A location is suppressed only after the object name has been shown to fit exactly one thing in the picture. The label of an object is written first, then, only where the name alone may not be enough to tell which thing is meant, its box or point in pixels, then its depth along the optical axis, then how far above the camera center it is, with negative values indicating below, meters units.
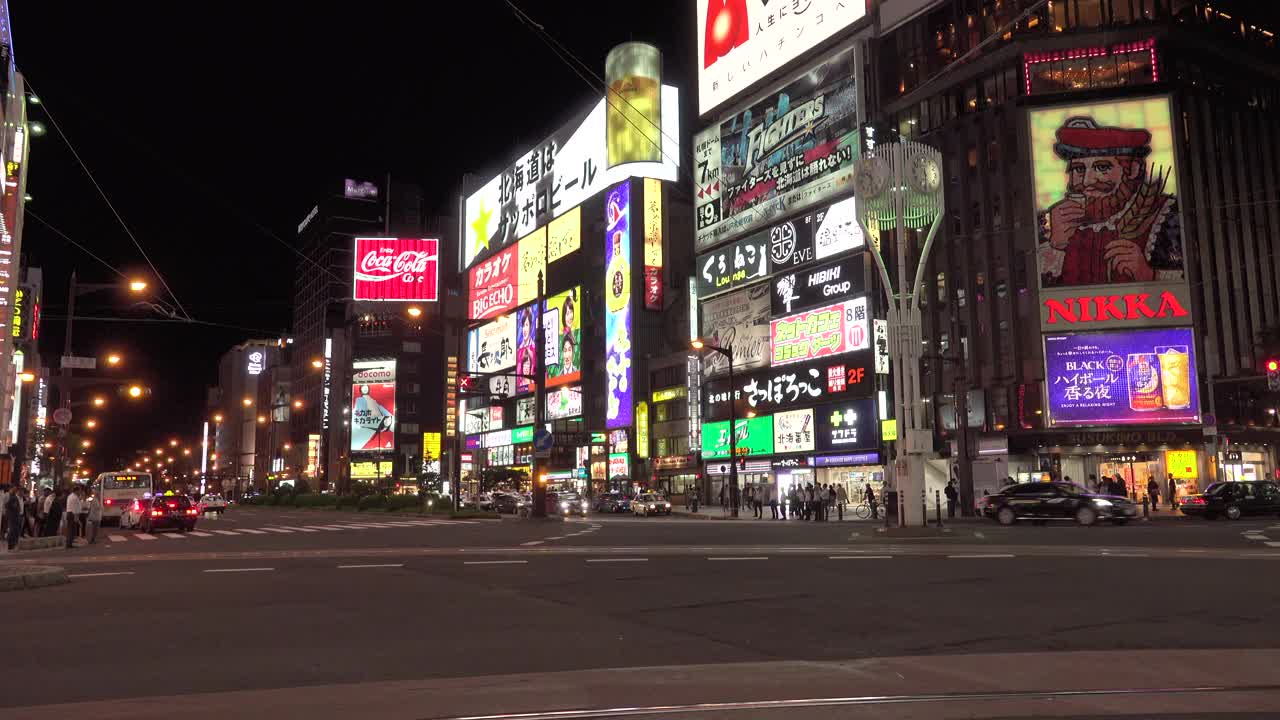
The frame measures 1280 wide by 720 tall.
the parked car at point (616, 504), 57.00 -1.56
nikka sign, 50.50 +8.37
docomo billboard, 129.88 +10.16
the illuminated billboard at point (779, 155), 61.03 +21.74
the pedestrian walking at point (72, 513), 25.88 -0.72
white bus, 40.81 -0.18
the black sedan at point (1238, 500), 34.31 -1.21
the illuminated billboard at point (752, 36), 62.47 +29.82
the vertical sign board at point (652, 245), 85.00 +20.26
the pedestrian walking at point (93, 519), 28.68 -0.97
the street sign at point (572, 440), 44.07 +1.78
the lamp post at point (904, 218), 27.38 +7.45
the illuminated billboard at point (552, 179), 87.56 +30.68
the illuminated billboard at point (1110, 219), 50.81 +13.13
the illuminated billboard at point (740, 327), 67.81 +10.53
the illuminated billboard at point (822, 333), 59.19 +8.91
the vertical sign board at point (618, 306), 85.69 +15.31
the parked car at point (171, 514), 36.34 -1.07
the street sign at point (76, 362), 27.64 +3.53
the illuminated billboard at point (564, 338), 94.94 +13.83
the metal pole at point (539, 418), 37.94 +2.34
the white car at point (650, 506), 52.28 -1.58
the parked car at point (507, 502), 55.72 -1.32
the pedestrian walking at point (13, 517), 25.05 -0.75
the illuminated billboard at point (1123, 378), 49.97 +4.62
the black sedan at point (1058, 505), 31.19 -1.18
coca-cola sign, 85.00 +18.51
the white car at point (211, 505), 54.22 -1.15
